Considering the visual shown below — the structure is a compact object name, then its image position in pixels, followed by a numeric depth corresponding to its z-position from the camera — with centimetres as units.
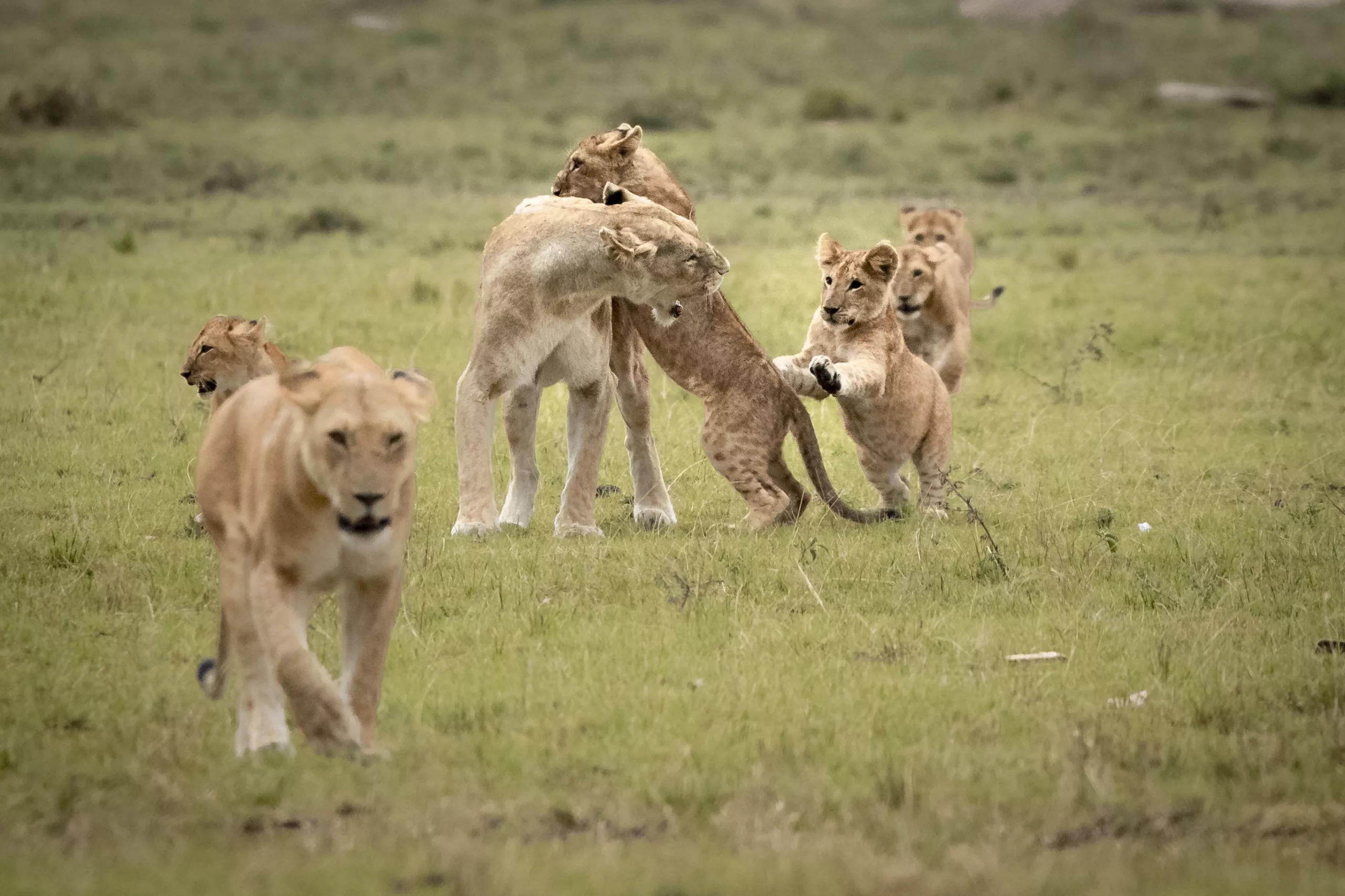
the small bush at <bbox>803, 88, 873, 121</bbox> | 7369
